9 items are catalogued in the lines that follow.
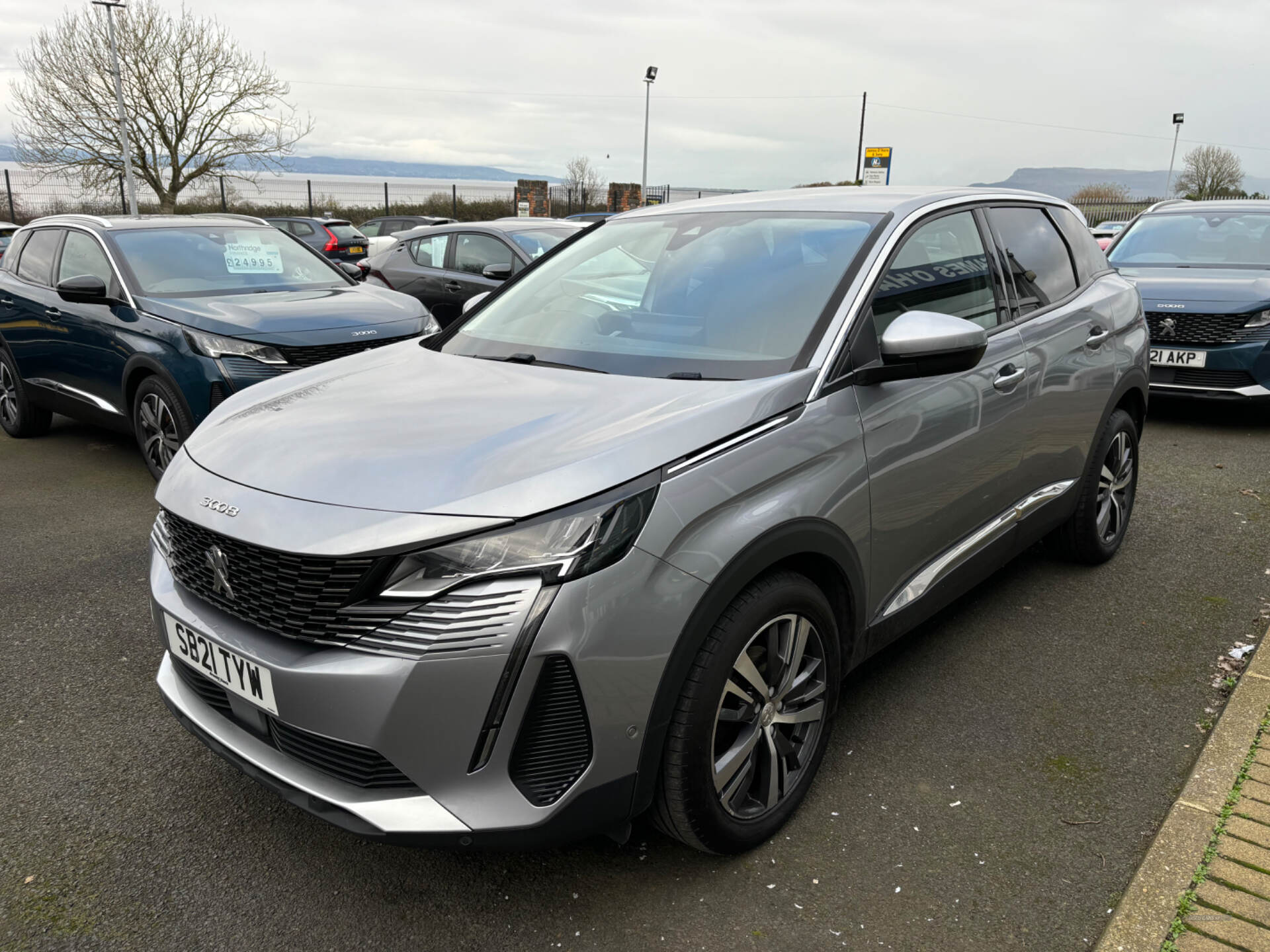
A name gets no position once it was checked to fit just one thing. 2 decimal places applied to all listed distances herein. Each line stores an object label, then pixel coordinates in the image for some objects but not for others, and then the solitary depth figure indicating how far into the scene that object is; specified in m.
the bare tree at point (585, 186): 40.78
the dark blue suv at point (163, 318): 5.47
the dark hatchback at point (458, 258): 9.27
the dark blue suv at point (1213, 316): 6.84
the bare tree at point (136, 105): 28.72
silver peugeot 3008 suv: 1.97
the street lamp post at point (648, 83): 36.66
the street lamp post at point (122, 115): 26.33
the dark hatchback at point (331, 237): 19.20
